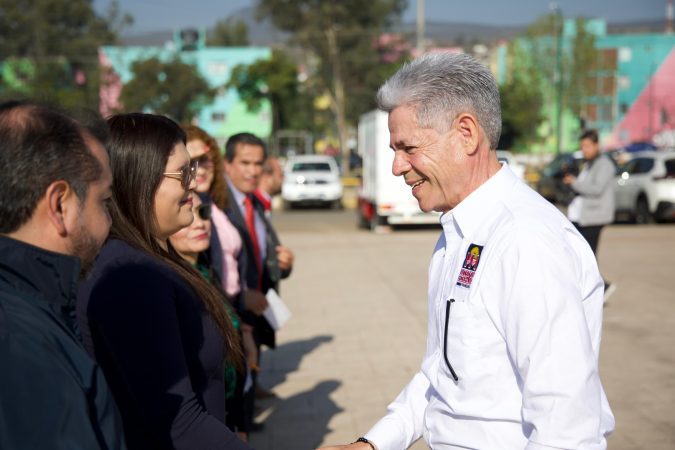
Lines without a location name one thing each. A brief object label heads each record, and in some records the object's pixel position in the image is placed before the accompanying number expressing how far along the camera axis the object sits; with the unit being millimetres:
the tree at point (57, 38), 57838
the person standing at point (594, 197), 9914
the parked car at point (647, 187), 21031
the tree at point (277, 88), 60812
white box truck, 20359
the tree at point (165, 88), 57812
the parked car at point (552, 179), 28497
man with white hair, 2037
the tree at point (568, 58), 57000
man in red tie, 5723
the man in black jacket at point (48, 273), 1516
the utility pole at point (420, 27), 49000
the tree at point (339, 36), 52719
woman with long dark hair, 2307
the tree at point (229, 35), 95688
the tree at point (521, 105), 52594
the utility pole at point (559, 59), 42906
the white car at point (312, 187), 29234
